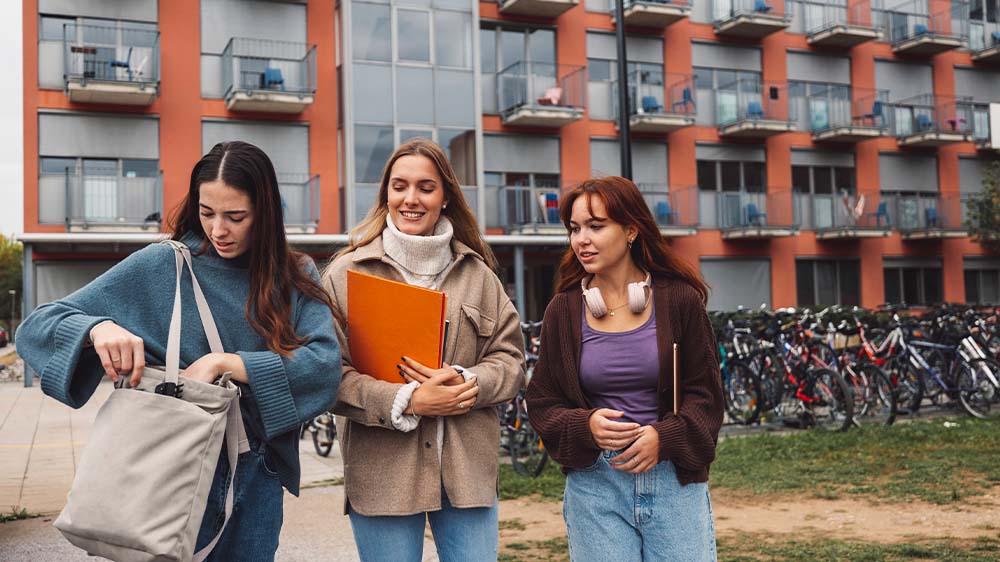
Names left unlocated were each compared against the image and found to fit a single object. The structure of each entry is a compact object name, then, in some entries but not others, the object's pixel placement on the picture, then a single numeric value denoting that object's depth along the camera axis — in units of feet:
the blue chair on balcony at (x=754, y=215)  86.94
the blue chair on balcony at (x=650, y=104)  82.53
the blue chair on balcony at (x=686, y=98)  83.30
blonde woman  8.03
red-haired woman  8.14
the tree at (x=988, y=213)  90.38
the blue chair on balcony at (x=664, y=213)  82.74
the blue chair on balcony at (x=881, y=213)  91.97
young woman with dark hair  6.63
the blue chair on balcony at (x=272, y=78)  70.49
